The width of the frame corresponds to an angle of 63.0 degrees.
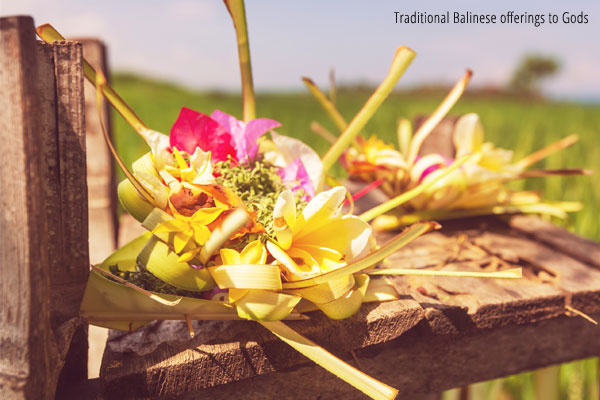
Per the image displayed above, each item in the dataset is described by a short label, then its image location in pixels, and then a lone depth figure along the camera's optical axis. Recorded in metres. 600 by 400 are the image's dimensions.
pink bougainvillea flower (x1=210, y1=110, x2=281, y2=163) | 0.66
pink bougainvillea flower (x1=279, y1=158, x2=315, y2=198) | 0.68
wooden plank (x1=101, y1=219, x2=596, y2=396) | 0.56
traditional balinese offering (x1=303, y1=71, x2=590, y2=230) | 0.98
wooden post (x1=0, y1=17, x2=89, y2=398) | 0.44
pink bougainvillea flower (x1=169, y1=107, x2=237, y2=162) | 0.62
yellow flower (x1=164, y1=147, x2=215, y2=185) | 0.57
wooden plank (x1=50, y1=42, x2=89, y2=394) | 0.54
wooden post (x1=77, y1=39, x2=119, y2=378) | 1.26
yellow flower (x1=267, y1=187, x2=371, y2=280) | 0.55
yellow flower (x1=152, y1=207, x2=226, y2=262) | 0.54
